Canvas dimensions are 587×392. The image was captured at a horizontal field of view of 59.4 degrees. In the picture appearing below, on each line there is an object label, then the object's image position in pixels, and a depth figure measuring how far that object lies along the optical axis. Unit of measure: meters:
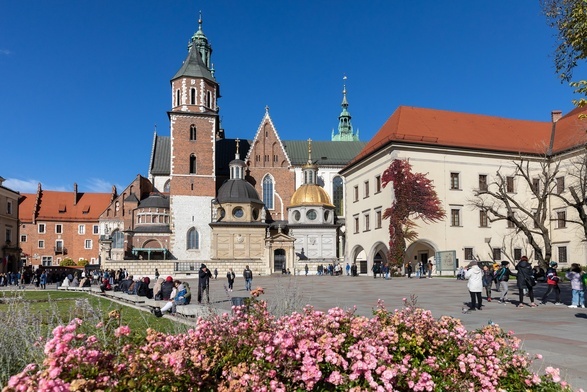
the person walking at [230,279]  25.87
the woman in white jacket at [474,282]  14.33
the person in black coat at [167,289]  17.08
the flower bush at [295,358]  3.54
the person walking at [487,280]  17.56
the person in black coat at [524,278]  15.91
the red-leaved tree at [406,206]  35.88
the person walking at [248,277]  26.02
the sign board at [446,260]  34.78
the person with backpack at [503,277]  17.05
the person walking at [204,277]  17.52
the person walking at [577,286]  15.13
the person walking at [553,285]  16.67
